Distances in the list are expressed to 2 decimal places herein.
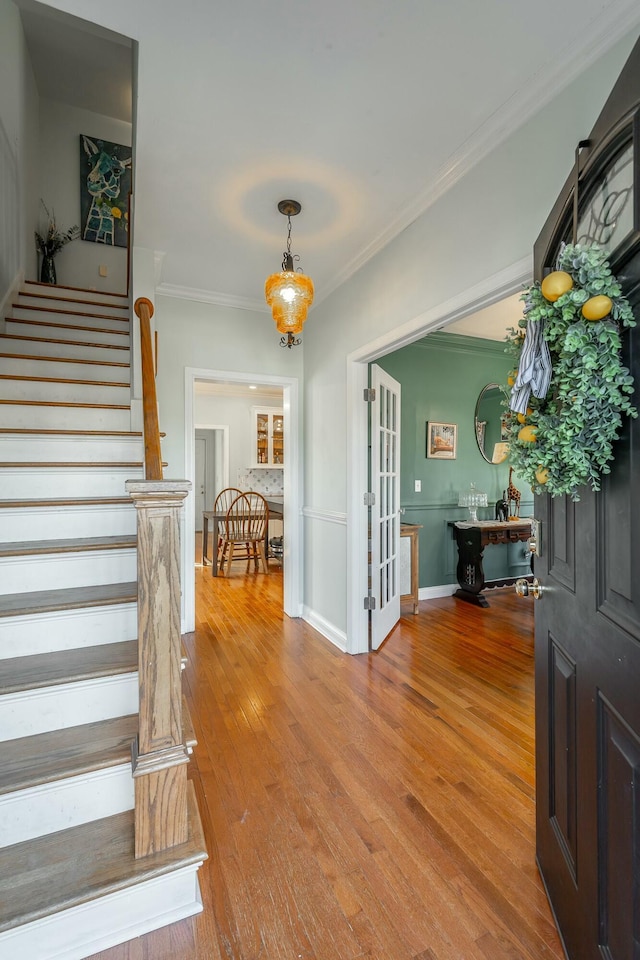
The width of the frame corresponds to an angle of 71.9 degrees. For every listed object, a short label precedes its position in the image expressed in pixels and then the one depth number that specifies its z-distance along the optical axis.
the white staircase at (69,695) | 1.16
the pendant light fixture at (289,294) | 2.41
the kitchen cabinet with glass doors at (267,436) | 7.88
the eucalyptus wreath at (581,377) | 0.85
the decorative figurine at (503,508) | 4.67
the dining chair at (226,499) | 7.78
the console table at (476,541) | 4.26
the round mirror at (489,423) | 4.82
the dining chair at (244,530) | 5.55
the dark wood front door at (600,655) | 0.84
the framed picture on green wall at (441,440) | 4.56
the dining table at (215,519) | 5.51
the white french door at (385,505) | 3.26
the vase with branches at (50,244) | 4.22
